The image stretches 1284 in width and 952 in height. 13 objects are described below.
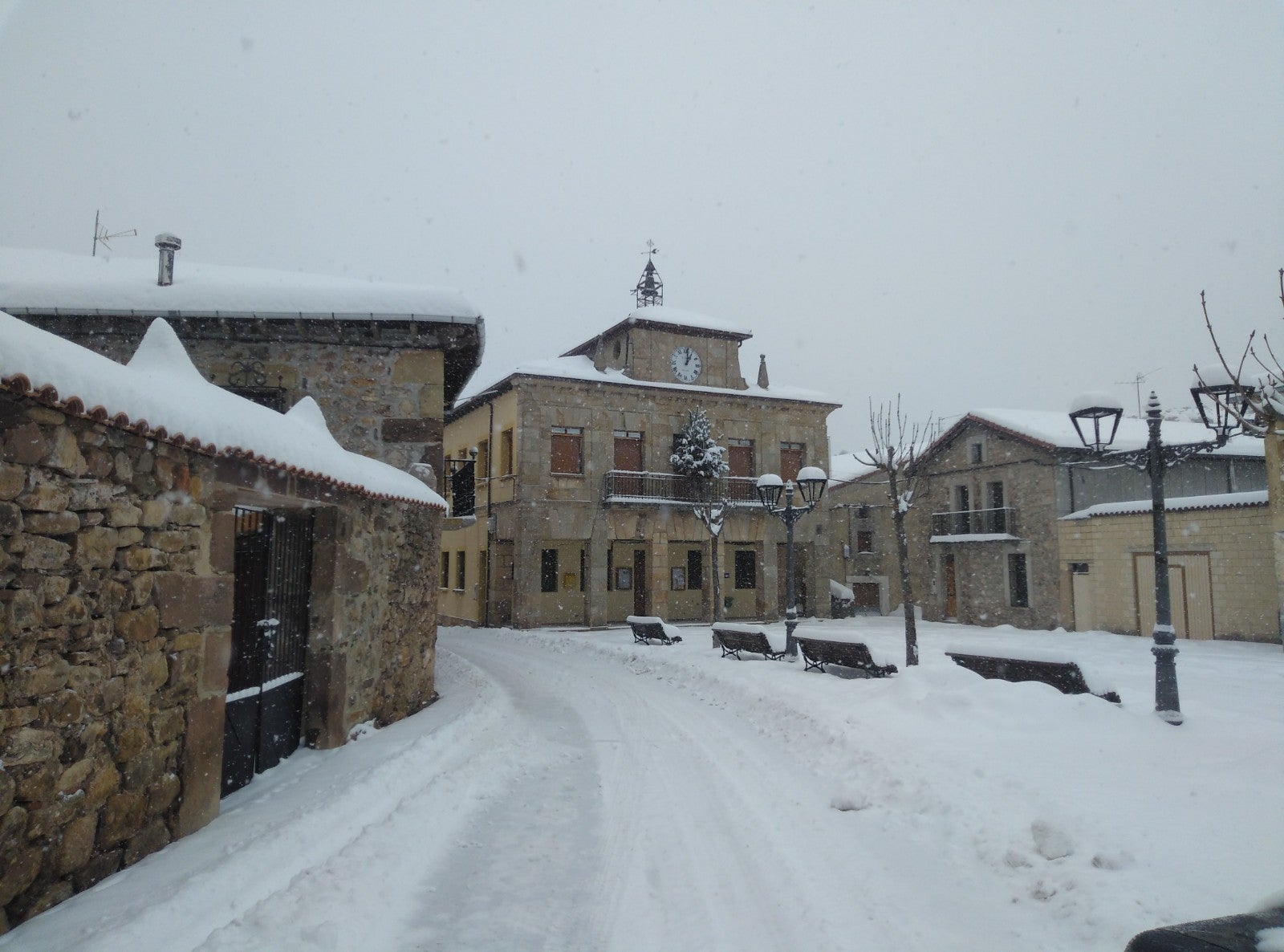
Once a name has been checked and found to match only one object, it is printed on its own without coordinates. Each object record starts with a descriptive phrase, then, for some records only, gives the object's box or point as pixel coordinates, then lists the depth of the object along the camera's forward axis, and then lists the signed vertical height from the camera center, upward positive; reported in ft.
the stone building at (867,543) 102.53 +2.12
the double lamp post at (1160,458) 22.26 +3.08
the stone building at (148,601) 11.04 -0.75
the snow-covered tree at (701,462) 80.69 +10.32
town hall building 76.48 +7.83
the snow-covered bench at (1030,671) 25.94 -4.16
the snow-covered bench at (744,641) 45.44 -5.04
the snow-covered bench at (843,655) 35.88 -4.72
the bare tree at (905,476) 42.19 +5.17
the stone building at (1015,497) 78.23 +6.54
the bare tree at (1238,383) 18.88 +5.00
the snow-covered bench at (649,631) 57.26 -5.35
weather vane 95.87 +34.16
